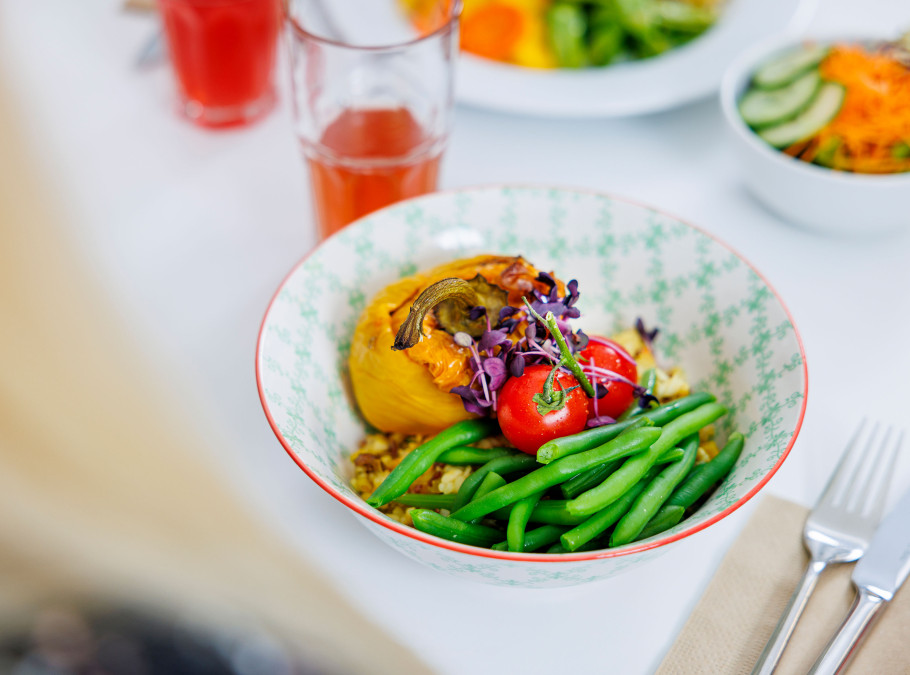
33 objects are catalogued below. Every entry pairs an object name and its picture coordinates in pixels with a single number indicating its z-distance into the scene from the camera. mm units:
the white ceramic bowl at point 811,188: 535
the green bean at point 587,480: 420
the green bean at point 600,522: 404
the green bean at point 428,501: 435
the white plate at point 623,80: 609
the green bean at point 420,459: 429
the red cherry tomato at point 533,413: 429
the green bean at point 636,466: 407
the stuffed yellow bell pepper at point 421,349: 445
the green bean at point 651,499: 412
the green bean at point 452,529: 411
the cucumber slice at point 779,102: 573
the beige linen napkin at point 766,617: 410
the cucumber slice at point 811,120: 562
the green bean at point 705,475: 433
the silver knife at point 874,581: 404
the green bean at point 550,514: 416
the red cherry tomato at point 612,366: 455
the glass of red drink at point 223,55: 591
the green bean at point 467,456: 443
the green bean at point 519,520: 409
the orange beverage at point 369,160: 533
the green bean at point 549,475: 414
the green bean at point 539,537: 418
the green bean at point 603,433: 412
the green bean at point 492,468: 431
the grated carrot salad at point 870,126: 549
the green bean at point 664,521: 418
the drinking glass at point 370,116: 524
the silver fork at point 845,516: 423
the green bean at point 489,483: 425
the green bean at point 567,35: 661
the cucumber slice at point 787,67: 587
